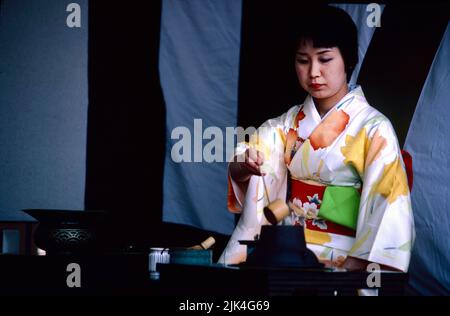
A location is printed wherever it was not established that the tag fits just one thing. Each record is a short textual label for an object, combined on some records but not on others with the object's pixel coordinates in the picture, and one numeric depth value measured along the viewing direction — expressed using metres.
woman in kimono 8.42
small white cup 9.25
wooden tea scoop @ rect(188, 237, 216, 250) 8.74
